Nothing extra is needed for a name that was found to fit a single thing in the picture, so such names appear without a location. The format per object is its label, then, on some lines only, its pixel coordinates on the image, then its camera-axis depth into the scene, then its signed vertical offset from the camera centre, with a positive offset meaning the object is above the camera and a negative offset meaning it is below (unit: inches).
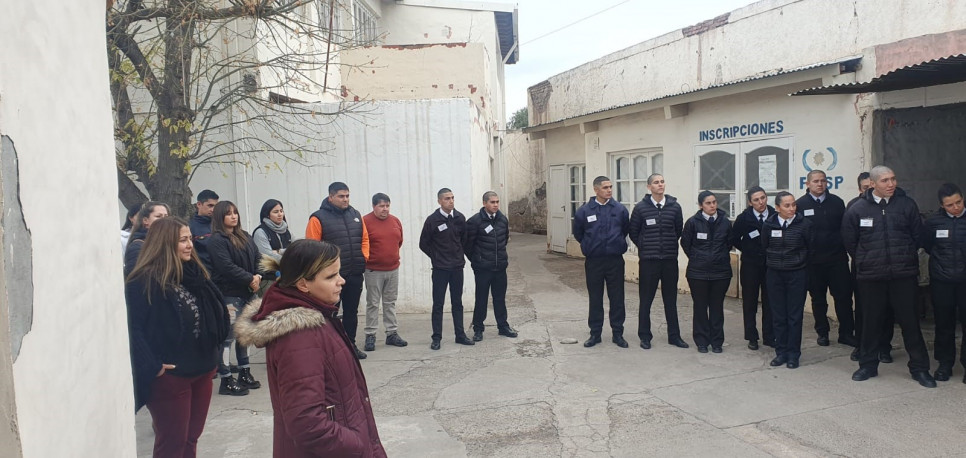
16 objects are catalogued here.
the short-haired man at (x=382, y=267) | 296.2 -29.7
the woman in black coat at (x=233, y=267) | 226.8 -21.3
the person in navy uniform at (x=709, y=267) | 278.2 -32.3
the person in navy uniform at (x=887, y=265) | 227.6 -27.8
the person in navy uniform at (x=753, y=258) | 280.2 -29.6
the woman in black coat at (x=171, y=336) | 140.2 -27.6
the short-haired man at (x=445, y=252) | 300.2 -24.1
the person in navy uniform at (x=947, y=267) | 223.5 -28.8
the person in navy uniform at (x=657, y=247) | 285.1 -23.9
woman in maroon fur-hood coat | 92.2 -22.6
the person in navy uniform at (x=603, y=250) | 288.8 -24.6
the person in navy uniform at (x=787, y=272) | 252.4 -32.4
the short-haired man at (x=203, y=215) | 245.6 -3.3
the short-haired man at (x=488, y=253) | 302.4 -25.3
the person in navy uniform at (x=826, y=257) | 274.7 -29.7
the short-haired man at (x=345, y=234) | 274.1 -13.3
